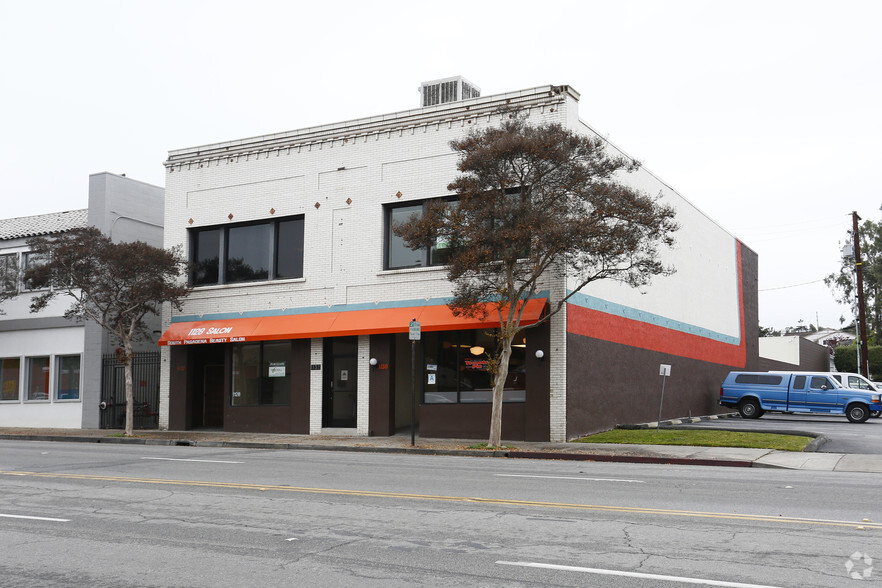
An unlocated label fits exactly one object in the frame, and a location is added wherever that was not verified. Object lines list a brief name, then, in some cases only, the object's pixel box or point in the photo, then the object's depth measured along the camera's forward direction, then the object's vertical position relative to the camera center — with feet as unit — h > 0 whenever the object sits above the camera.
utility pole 135.44 +10.85
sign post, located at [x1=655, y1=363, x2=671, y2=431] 75.81 -0.28
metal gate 93.81 -2.92
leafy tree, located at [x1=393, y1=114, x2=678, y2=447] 61.41 +11.15
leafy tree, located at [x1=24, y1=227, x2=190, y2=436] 79.97 +8.55
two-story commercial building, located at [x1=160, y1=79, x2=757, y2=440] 74.23 +5.44
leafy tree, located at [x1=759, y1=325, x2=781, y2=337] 332.96 +15.24
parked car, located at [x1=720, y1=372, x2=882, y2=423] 104.22 -3.36
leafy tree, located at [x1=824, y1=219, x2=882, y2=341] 232.32 +25.77
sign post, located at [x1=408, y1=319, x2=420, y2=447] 67.42 +2.74
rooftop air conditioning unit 82.58 +27.42
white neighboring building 94.32 +3.45
